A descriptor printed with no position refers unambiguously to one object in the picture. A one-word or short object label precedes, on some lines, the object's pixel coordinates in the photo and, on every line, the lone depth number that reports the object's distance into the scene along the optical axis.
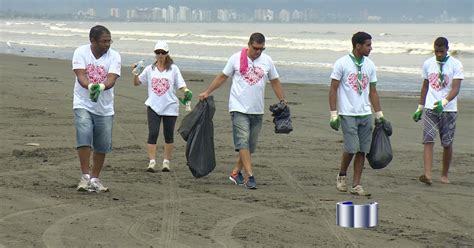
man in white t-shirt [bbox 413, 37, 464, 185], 16.26
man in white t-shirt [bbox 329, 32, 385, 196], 15.03
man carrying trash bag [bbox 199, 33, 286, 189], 15.70
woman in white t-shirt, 17.34
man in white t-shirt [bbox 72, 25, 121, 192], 14.26
